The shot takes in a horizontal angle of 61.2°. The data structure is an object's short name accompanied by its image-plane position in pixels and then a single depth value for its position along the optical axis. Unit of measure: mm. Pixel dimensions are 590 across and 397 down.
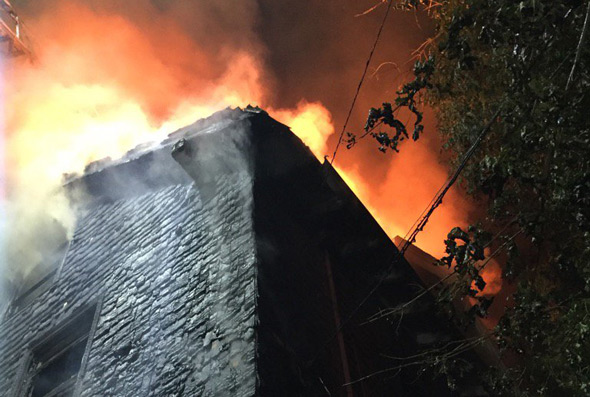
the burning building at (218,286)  5461
